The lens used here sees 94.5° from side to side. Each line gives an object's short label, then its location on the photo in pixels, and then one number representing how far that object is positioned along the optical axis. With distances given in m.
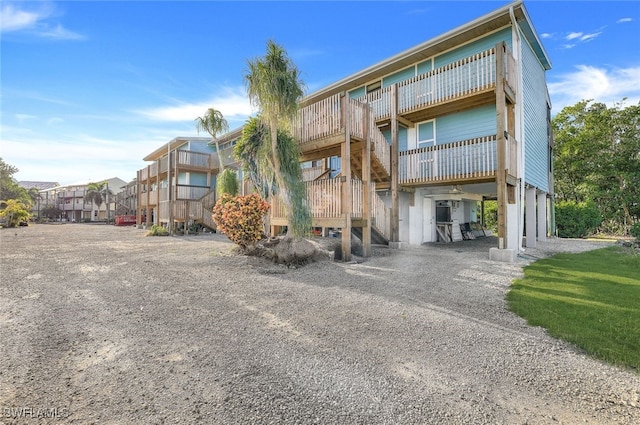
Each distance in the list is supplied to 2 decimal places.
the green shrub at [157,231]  18.44
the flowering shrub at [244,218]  9.23
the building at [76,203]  58.34
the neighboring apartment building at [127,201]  38.81
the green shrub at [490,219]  20.92
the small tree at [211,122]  19.57
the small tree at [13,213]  26.70
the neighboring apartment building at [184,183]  19.59
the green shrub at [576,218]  17.56
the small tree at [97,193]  50.28
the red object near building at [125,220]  33.19
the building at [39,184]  95.10
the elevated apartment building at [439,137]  8.98
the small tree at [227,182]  16.31
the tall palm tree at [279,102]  7.99
